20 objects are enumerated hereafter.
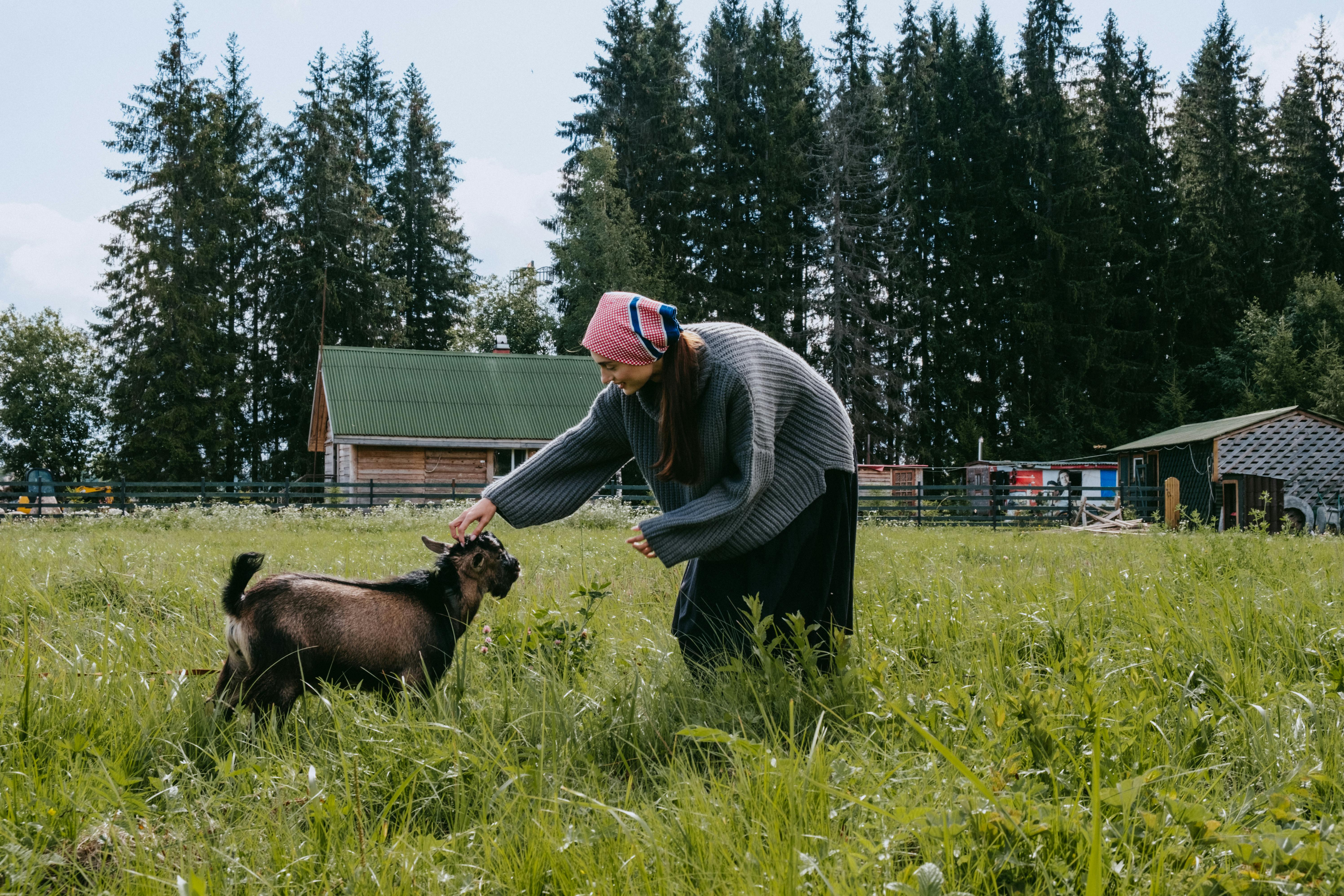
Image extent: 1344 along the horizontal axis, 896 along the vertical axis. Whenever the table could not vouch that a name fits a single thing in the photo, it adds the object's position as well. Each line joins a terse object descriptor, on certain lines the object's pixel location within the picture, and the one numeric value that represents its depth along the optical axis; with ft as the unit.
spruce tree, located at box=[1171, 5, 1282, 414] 144.87
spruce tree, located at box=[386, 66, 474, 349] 155.33
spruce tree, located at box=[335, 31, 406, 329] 141.49
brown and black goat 10.71
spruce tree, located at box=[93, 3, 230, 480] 125.29
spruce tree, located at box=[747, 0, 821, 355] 146.51
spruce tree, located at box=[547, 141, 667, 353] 133.59
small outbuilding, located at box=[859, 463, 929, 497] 114.01
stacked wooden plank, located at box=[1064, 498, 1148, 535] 76.84
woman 11.44
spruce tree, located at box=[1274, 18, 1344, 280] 145.69
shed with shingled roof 84.64
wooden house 103.45
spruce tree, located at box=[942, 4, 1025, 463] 143.54
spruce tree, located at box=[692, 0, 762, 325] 147.23
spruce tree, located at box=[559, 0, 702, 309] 149.48
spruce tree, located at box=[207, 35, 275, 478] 132.16
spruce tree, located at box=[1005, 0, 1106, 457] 139.85
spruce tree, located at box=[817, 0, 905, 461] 138.72
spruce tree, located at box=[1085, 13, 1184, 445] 143.02
